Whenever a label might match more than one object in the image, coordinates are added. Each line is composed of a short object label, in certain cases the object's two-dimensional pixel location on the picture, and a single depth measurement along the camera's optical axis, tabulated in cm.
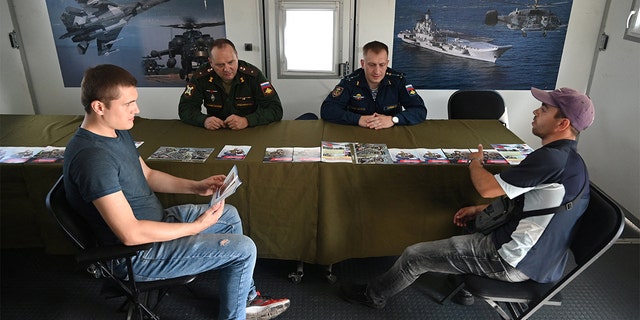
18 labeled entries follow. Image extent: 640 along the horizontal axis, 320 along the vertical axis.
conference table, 208
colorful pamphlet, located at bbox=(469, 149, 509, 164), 213
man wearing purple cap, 156
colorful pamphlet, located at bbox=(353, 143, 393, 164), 211
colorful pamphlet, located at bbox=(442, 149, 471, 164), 213
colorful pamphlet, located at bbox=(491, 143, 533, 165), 217
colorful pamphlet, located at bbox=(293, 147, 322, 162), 212
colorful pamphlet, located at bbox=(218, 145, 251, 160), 214
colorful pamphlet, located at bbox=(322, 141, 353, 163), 212
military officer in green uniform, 266
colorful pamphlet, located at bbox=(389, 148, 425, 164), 212
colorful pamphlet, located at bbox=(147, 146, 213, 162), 213
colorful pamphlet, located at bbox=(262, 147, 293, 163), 212
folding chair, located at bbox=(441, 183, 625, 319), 149
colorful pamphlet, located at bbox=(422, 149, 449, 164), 212
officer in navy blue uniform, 265
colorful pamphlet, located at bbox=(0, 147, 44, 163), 212
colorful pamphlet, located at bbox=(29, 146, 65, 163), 211
